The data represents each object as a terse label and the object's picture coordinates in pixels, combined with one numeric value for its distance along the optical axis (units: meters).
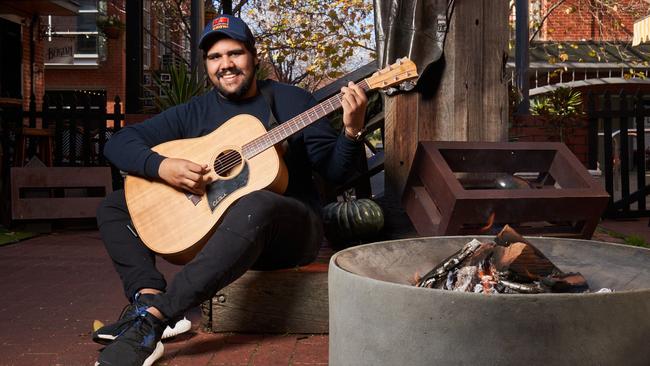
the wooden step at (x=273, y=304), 3.35
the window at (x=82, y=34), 21.72
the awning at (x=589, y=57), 22.03
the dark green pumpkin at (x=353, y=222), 4.07
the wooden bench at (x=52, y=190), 7.61
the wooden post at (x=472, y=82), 3.98
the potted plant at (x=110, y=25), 18.79
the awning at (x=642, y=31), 13.33
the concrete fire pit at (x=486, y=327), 1.57
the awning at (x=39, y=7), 13.16
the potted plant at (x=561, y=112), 9.67
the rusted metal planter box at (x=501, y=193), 3.23
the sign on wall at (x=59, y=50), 20.08
